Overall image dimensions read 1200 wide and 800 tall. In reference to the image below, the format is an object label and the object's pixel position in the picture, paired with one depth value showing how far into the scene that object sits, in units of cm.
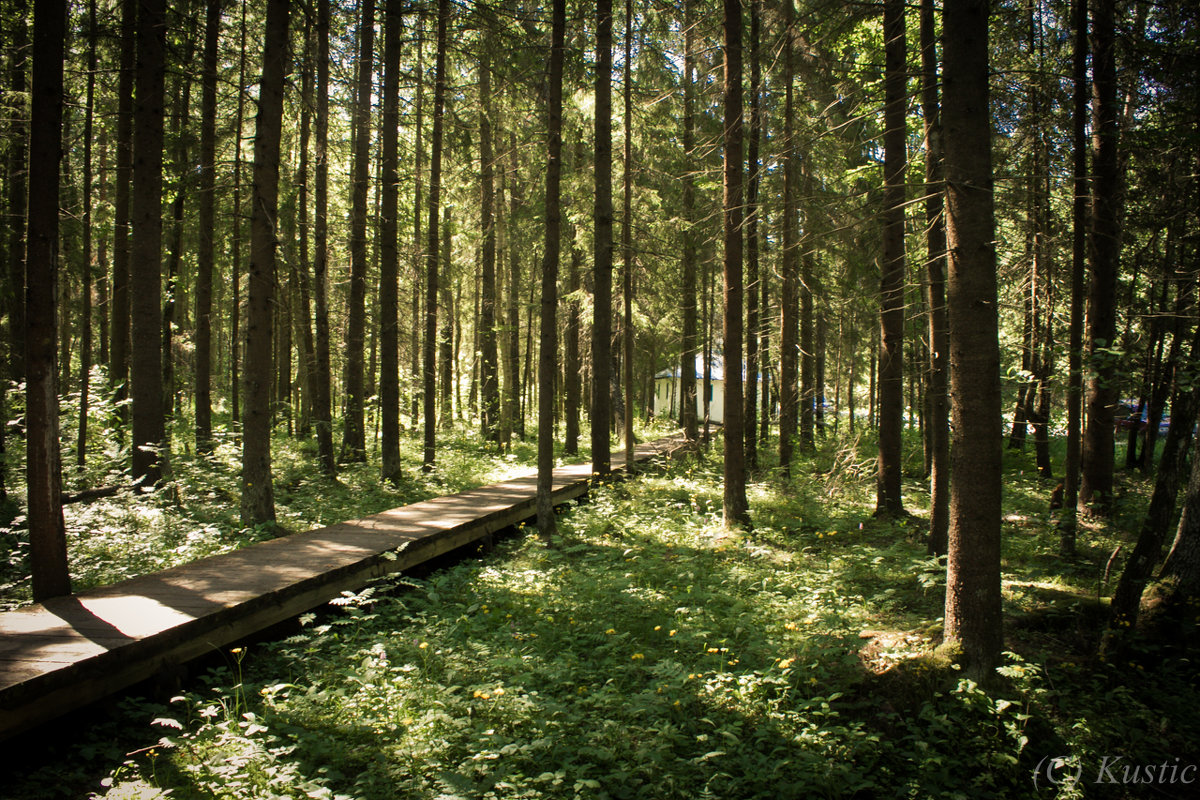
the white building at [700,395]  5197
